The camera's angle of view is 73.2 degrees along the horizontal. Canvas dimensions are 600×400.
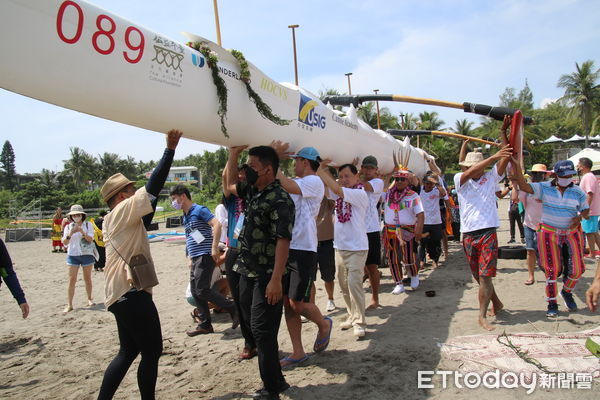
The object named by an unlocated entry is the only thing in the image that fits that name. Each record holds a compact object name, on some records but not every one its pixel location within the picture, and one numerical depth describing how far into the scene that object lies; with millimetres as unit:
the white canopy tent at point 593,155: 17055
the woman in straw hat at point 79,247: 6840
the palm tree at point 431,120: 43616
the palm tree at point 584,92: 41938
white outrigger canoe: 2230
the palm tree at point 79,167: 62844
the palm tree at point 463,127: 49294
